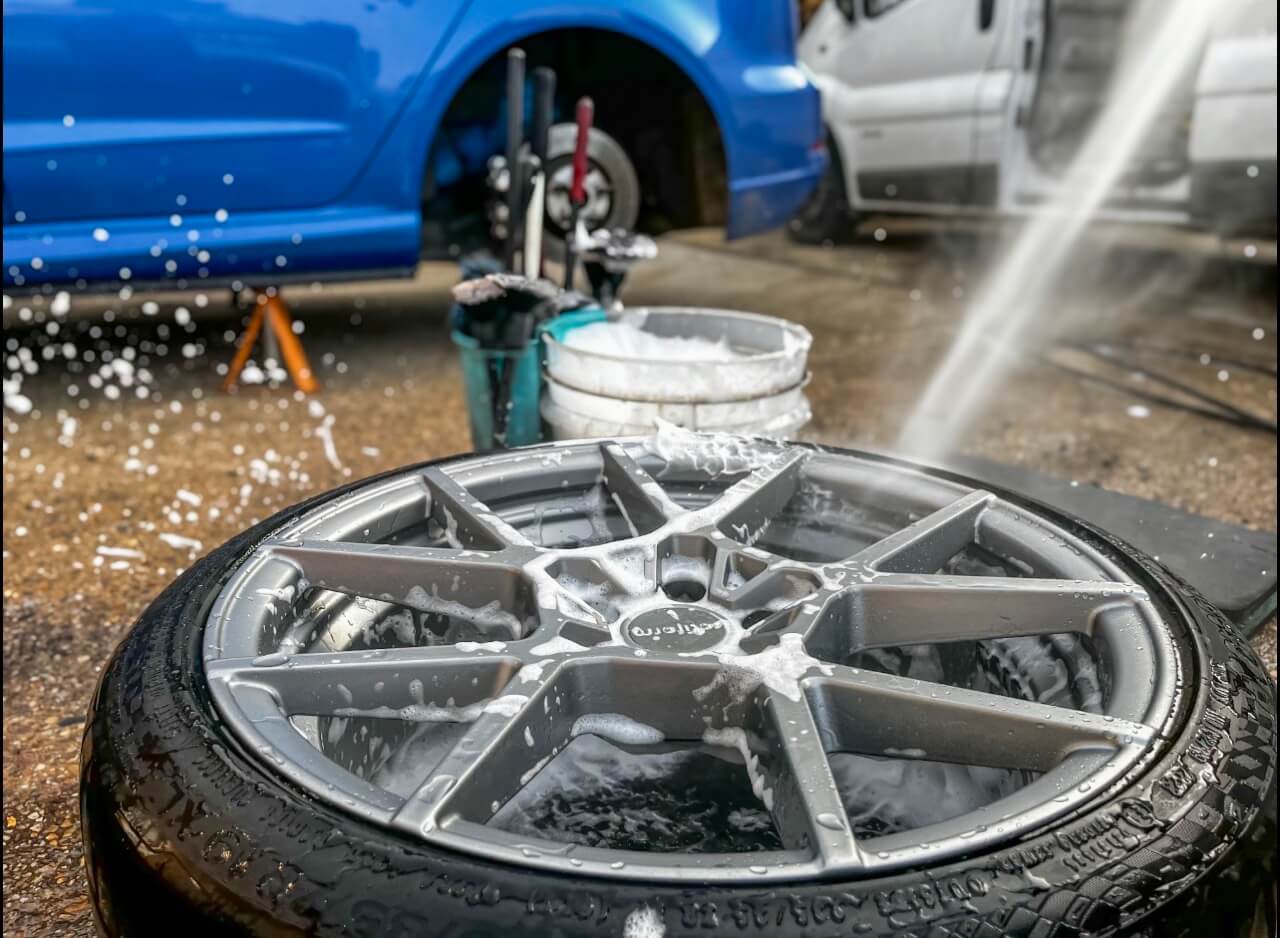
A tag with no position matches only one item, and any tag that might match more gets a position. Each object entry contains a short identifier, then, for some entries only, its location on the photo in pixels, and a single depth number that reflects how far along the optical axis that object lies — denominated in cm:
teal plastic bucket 237
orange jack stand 372
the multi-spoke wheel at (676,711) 77
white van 489
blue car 304
